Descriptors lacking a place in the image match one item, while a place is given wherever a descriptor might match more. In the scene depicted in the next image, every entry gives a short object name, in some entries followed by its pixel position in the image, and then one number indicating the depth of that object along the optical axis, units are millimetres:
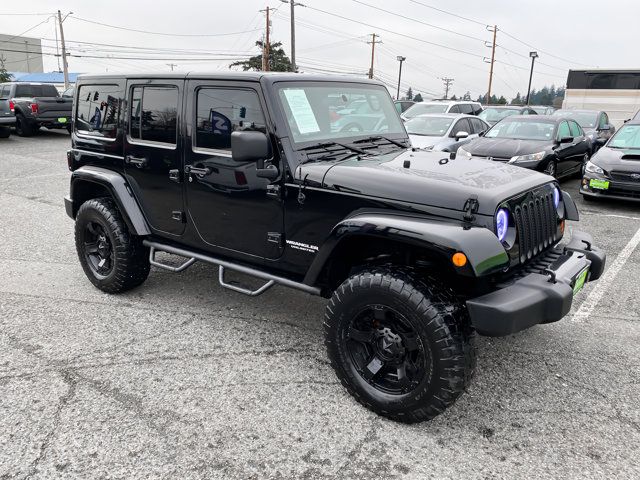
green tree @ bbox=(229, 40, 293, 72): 45466
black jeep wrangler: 2576
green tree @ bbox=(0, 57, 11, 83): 32512
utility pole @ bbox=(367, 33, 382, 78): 51438
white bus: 18156
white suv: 14203
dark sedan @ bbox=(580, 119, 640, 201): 7930
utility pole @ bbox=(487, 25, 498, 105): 50844
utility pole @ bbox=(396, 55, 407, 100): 48875
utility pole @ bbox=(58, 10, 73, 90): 42675
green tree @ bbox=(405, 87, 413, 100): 92069
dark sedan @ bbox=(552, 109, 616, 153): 12614
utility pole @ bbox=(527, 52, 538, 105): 48219
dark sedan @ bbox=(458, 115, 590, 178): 9094
